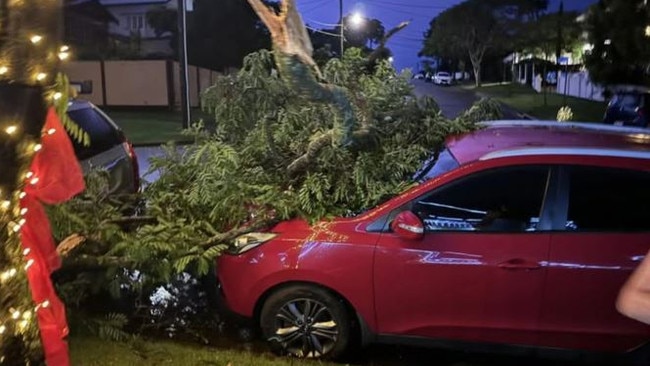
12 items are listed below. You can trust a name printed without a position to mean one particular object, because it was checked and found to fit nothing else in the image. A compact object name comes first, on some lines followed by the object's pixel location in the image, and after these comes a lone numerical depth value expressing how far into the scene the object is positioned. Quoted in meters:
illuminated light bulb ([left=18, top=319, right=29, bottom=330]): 2.99
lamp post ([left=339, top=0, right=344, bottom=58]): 38.17
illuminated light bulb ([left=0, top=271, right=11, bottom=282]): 2.78
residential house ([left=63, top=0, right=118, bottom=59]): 37.35
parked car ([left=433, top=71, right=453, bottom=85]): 66.25
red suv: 4.00
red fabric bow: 3.02
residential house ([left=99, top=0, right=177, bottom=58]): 41.11
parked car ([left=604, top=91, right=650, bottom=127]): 15.81
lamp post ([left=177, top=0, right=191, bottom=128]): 21.00
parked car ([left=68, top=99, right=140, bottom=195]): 6.48
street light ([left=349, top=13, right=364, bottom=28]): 20.51
